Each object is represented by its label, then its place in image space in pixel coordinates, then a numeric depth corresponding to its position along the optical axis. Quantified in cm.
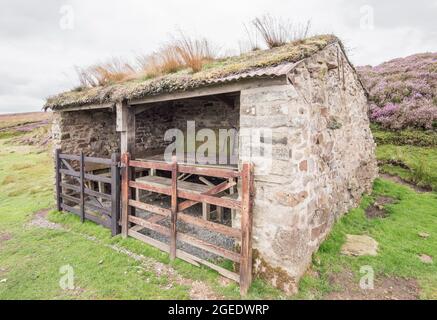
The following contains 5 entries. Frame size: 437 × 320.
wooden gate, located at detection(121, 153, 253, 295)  378
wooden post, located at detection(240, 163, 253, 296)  376
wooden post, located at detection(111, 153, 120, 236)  555
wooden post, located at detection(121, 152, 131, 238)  541
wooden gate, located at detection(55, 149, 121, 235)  566
